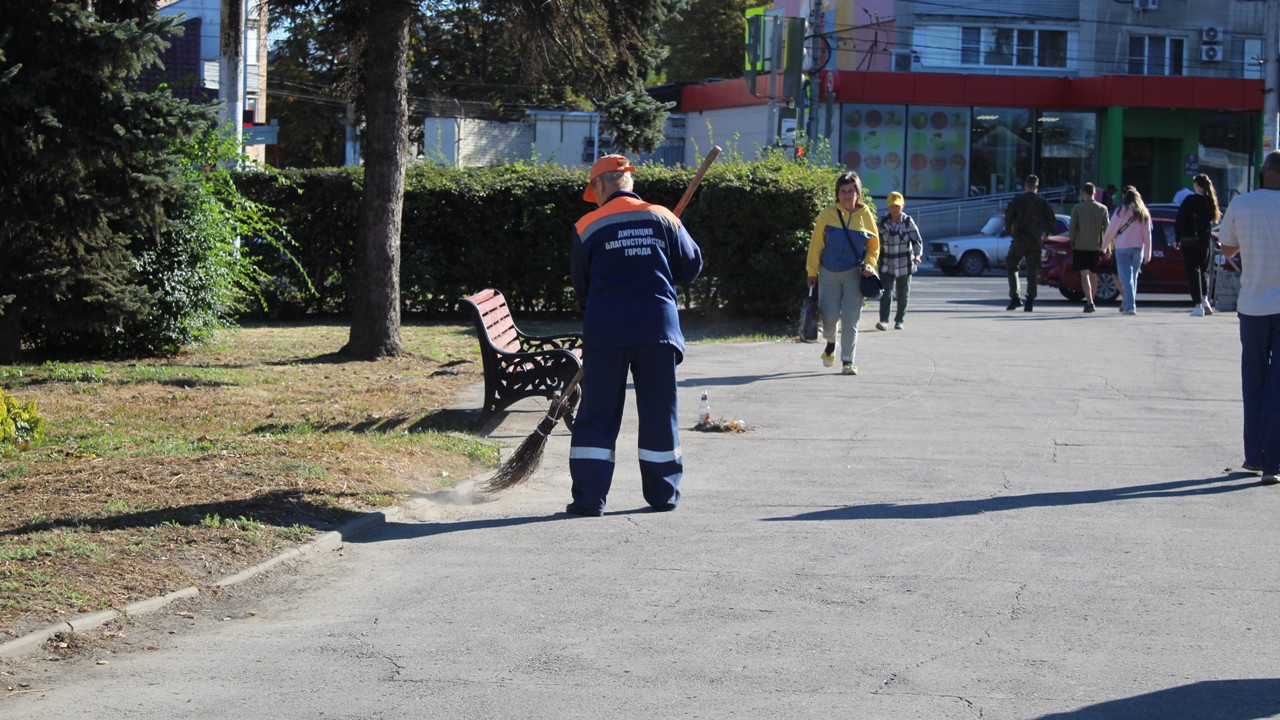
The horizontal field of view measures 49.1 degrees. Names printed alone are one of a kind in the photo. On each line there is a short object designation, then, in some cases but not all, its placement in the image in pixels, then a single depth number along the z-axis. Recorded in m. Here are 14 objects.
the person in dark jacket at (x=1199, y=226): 19.58
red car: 22.98
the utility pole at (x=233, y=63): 18.77
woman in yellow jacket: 12.95
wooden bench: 10.38
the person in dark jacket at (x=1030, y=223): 19.73
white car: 34.94
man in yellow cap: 17.31
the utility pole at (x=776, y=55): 24.89
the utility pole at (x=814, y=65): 38.53
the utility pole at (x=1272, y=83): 25.92
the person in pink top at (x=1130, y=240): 19.41
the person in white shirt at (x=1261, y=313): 8.52
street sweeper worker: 7.50
